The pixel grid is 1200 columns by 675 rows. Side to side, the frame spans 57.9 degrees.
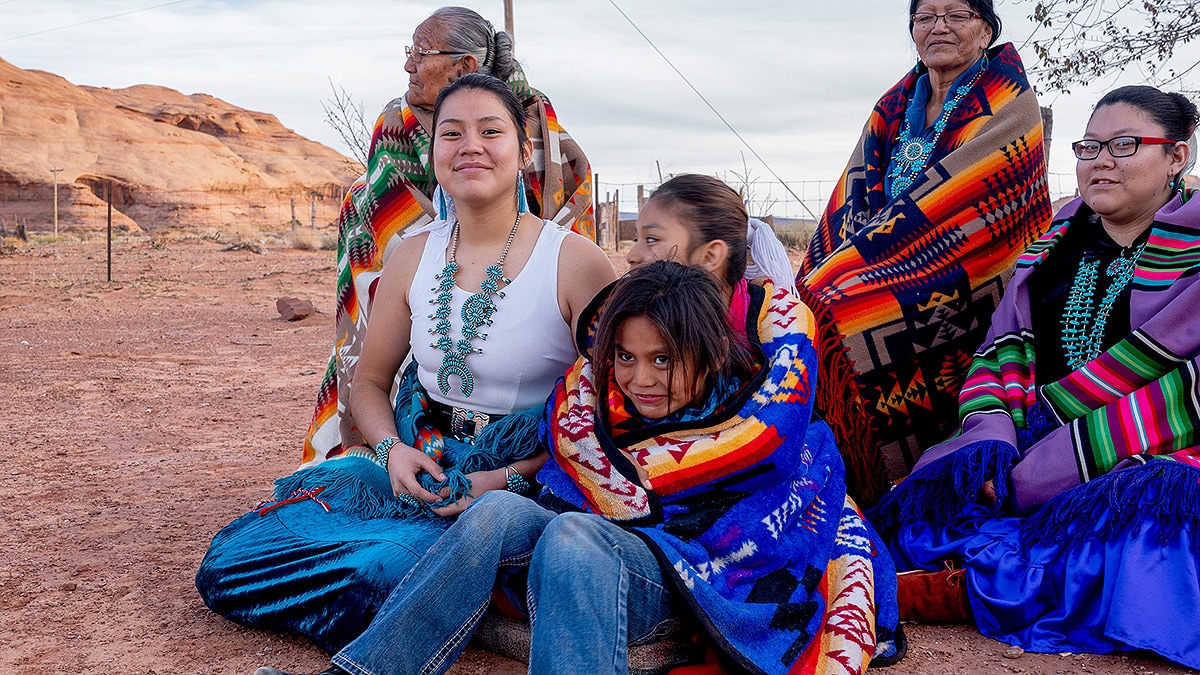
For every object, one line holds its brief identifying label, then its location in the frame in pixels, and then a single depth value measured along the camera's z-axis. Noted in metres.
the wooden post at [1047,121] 6.45
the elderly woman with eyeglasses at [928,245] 3.73
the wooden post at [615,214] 24.74
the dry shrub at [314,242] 24.94
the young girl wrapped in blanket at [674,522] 2.38
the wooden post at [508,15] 14.58
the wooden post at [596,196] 20.95
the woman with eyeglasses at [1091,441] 2.99
